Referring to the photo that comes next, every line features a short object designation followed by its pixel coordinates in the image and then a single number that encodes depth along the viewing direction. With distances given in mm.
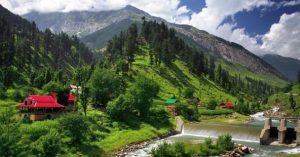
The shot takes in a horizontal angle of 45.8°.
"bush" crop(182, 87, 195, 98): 190500
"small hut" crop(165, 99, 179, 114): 150300
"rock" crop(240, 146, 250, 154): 91525
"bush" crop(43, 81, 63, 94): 126312
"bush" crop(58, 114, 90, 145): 86375
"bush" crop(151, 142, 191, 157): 82312
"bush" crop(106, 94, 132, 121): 115500
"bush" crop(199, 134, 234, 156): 88938
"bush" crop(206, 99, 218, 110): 179250
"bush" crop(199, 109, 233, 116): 168050
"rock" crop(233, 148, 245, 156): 89312
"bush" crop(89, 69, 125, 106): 133750
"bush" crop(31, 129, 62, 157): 72500
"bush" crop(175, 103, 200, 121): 148500
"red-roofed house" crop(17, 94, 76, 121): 104625
